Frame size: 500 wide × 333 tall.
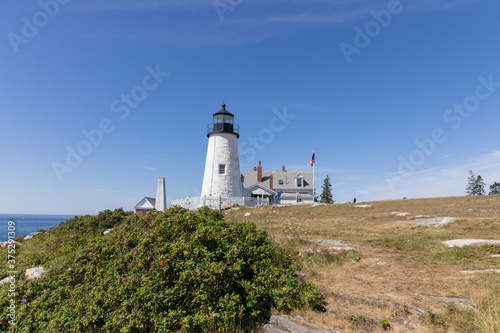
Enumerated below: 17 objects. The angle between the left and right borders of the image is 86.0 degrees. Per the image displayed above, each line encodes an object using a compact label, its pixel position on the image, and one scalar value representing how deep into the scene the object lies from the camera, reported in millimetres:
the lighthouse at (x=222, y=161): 31969
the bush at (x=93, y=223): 16672
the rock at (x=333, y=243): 9150
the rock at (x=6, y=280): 7999
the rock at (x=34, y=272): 8222
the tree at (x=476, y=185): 65531
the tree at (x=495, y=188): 59419
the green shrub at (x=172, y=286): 4844
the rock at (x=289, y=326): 4453
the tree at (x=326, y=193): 63594
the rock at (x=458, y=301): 4785
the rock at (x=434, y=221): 14205
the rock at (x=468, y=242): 8695
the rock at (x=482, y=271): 6365
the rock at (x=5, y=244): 16050
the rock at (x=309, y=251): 8455
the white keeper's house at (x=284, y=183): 47347
